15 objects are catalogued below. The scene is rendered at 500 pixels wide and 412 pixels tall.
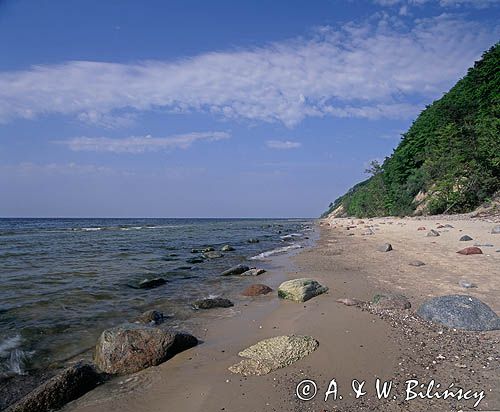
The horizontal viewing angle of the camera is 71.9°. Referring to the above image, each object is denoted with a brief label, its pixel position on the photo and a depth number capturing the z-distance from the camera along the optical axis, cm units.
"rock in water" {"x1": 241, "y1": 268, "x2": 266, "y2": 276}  1230
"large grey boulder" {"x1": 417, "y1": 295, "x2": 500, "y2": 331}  522
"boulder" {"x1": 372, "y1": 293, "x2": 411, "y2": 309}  664
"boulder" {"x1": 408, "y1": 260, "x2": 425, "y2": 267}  1104
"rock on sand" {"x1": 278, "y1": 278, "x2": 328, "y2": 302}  806
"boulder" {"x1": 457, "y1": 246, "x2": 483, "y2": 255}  1146
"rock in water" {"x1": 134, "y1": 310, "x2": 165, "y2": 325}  706
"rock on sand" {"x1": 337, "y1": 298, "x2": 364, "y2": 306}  715
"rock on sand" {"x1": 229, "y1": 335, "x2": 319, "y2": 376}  443
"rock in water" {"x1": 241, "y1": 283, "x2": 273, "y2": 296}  911
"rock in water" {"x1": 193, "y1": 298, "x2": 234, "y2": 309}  808
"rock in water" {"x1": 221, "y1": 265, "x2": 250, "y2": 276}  1251
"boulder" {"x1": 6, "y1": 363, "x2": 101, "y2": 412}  397
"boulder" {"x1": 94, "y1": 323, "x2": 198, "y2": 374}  492
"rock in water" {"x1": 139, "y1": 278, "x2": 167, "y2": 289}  1051
